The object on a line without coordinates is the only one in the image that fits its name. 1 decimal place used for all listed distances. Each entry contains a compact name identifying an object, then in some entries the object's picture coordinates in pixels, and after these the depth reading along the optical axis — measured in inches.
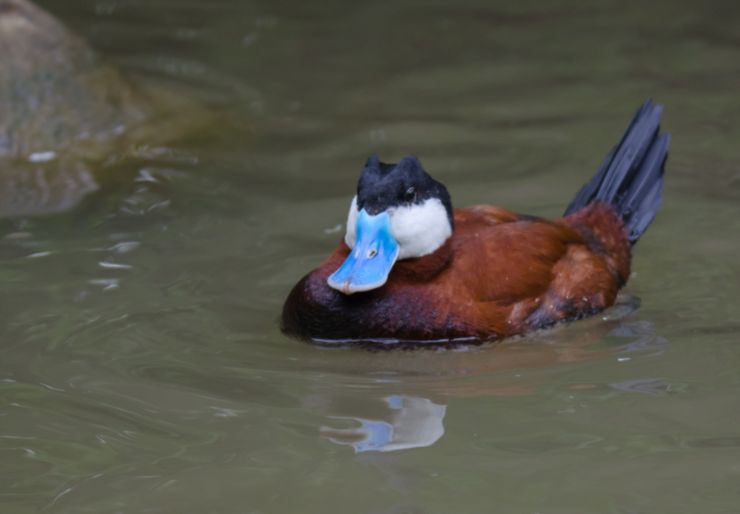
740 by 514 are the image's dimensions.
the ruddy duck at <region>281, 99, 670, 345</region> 369.7
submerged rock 534.0
